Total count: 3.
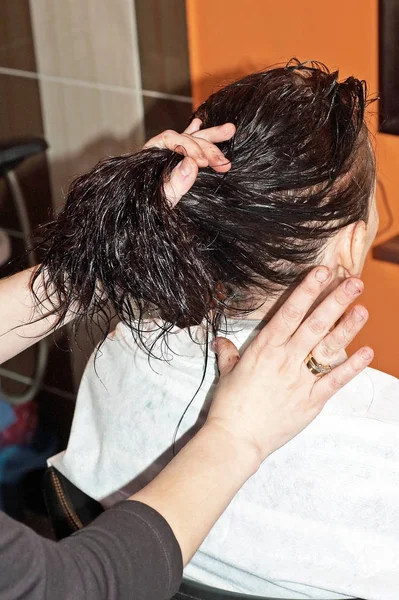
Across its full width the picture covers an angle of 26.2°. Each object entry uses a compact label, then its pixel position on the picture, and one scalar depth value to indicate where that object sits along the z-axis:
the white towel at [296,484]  1.25
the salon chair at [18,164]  2.65
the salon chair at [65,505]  1.45
